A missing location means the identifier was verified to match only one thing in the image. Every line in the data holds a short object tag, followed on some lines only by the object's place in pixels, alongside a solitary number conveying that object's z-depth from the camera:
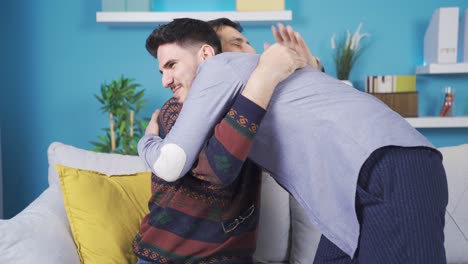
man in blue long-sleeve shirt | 0.88
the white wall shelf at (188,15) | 3.14
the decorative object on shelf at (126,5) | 3.18
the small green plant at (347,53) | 3.27
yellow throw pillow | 1.66
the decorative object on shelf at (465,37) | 3.23
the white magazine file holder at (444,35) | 3.07
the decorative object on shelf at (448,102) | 3.29
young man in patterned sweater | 1.34
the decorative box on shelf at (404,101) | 3.21
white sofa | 2.06
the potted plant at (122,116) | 2.99
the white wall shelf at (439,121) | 3.19
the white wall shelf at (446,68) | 3.12
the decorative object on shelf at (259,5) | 3.18
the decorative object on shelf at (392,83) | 3.24
